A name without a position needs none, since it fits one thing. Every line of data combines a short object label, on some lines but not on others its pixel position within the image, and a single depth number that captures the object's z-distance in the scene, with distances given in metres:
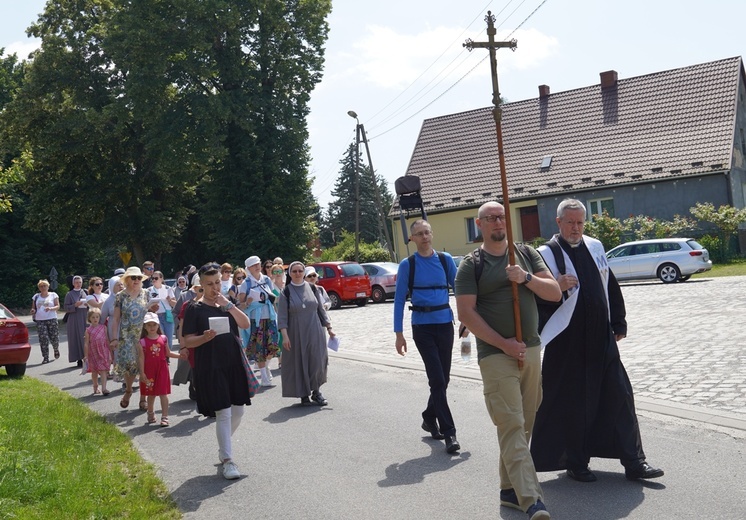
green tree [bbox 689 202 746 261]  34.31
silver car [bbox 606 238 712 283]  28.50
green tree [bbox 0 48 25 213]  41.95
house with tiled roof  39.22
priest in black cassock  6.08
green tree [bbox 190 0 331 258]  38.50
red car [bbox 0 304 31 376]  16.25
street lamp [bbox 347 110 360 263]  40.66
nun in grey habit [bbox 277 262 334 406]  11.02
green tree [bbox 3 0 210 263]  38.25
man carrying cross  5.48
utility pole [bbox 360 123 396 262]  39.22
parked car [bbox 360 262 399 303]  32.53
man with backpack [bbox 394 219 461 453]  7.97
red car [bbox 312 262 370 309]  31.00
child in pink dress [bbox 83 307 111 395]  13.69
